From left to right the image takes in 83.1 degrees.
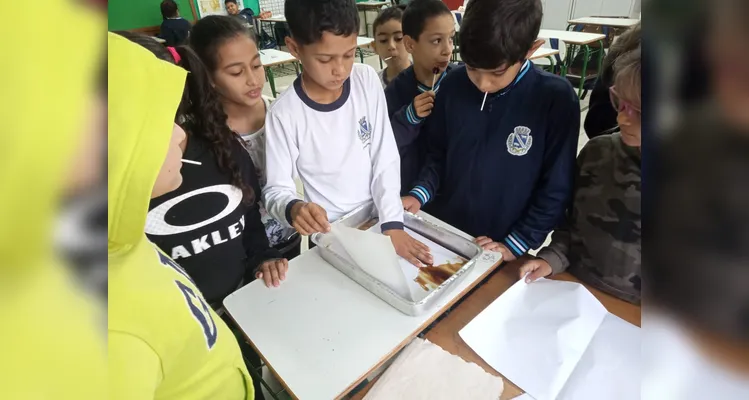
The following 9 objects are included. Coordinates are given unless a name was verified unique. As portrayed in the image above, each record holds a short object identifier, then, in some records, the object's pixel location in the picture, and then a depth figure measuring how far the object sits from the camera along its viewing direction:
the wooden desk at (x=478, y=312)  0.75
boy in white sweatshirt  1.01
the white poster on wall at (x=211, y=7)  6.79
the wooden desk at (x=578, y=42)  3.81
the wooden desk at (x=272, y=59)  4.17
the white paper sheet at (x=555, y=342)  0.70
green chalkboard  6.32
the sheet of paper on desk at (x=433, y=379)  0.71
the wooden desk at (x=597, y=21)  4.41
